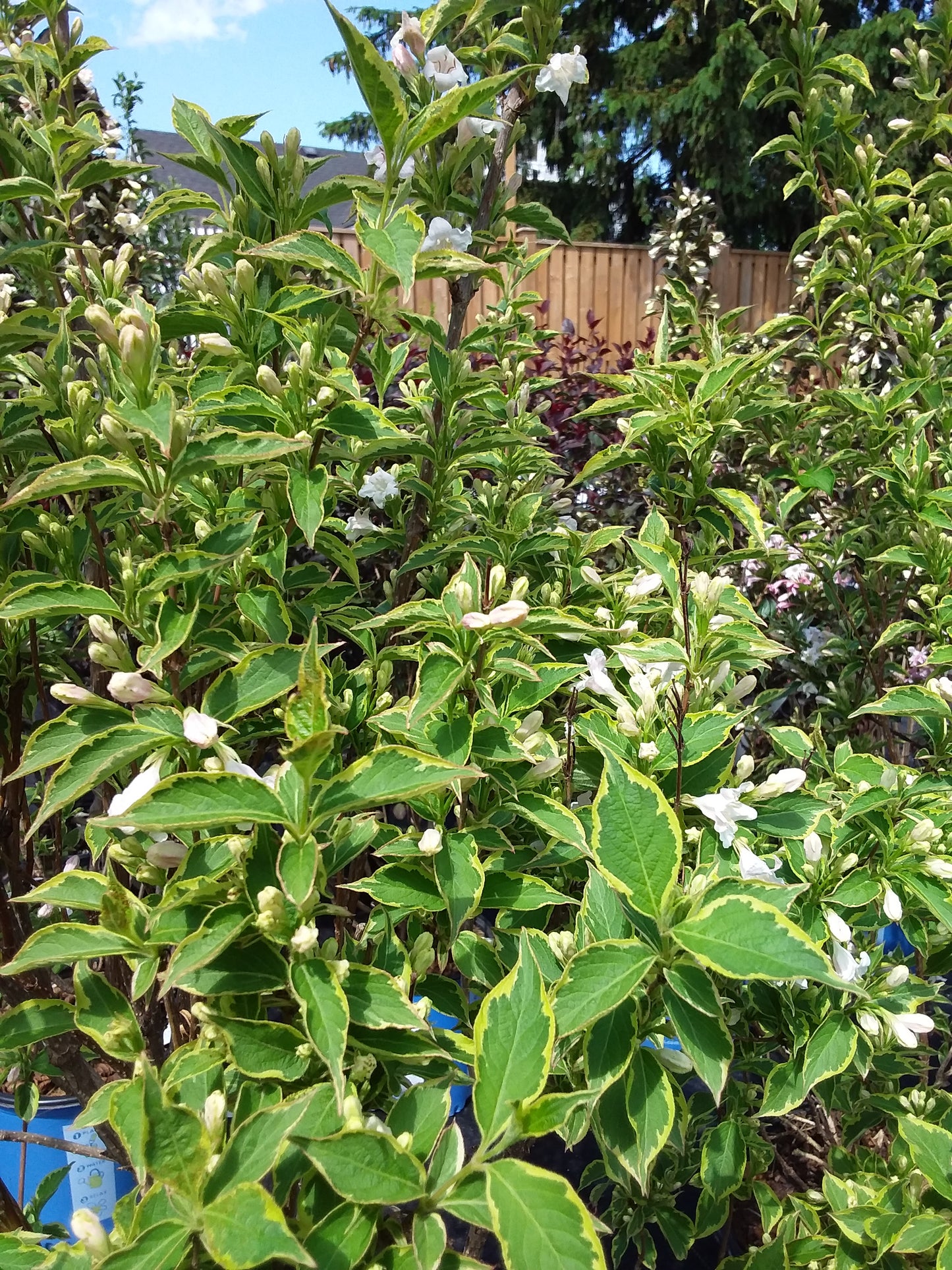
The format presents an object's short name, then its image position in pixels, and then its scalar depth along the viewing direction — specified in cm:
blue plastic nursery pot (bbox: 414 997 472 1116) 161
